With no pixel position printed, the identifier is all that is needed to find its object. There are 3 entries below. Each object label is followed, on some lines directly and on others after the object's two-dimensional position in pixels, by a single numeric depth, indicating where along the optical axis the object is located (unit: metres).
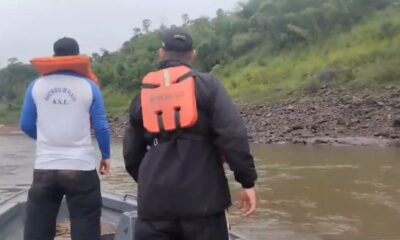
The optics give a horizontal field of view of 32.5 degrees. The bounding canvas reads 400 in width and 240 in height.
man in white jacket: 3.51
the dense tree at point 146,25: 56.03
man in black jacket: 2.77
